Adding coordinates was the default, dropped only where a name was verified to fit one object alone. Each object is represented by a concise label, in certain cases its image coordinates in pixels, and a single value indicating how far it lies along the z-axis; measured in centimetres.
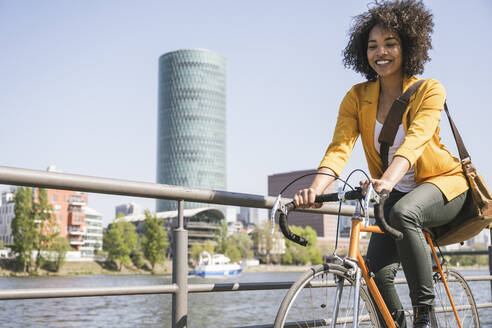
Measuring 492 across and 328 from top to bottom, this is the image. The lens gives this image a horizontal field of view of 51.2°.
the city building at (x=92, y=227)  6771
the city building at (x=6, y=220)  4984
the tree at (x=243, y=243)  6544
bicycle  159
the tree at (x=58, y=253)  4578
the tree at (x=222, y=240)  6176
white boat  5066
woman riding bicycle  189
